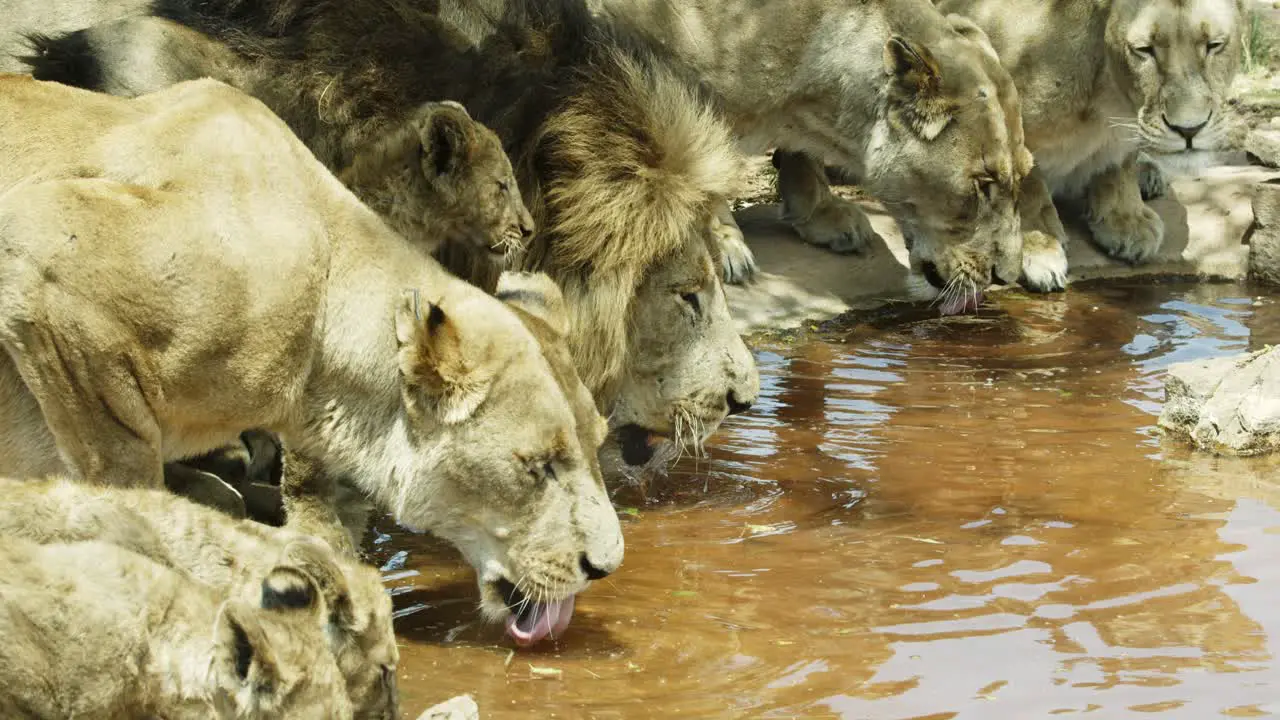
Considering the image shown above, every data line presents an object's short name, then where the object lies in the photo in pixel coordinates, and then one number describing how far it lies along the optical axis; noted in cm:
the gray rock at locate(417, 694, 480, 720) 930
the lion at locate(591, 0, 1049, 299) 2033
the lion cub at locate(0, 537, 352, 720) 801
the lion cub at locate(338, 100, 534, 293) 1334
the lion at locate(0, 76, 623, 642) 1059
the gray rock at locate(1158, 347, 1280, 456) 1616
